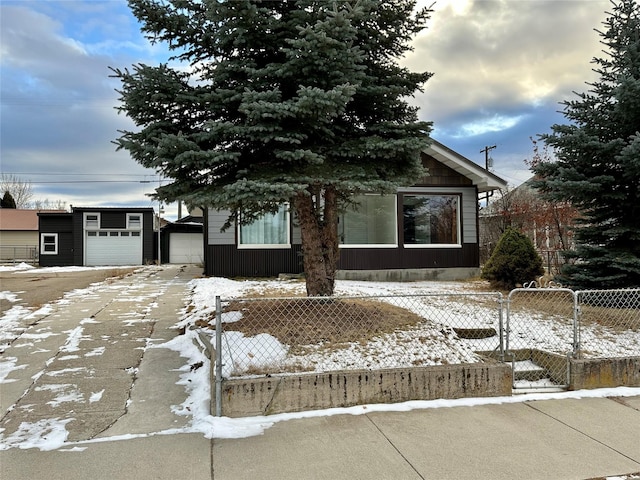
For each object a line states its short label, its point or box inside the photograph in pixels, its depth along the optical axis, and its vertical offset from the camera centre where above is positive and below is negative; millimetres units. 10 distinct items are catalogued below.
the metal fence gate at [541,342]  4398 -1174
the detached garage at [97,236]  23281 +677
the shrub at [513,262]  8664 -345
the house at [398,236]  11539 +311
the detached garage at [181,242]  26188 +354
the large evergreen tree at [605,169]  6699 +1287
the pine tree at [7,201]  34369 +3915
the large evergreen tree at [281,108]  4227 +1546
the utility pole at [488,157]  29808 +6320
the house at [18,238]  28906 +747
